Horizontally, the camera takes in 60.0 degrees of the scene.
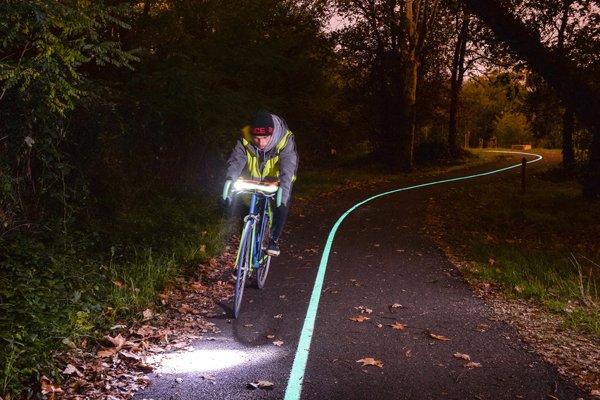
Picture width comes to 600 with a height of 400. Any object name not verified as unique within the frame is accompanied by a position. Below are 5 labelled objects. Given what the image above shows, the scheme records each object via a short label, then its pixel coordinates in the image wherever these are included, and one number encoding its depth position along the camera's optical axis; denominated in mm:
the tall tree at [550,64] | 14375
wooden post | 20144
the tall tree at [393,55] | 27406
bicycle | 6477
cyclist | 6570
